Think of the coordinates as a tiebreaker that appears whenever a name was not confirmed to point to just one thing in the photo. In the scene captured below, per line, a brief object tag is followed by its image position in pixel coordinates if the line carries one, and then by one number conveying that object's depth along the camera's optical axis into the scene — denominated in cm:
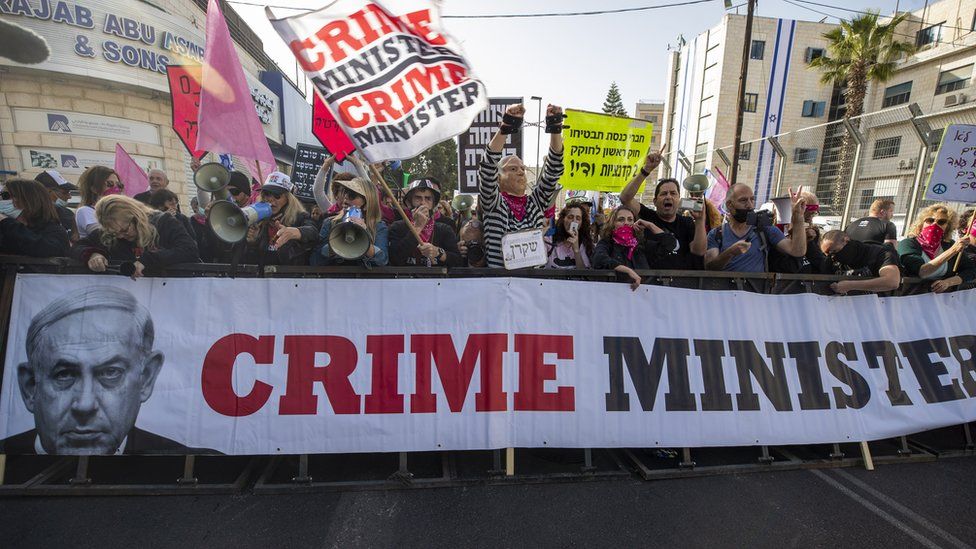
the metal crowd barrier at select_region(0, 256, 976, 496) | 280
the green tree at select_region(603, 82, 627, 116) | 6544
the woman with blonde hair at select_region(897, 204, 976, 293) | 372
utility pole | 1291
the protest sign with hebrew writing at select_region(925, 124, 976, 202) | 429
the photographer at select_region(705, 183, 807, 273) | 356
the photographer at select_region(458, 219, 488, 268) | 348
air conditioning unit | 2278
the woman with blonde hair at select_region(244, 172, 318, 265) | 306
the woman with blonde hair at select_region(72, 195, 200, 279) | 283
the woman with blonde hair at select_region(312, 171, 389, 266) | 310
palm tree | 2303
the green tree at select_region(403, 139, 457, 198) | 3812
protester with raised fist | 322
